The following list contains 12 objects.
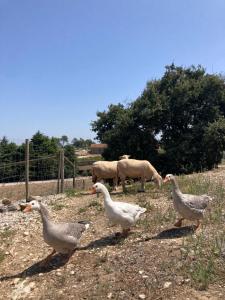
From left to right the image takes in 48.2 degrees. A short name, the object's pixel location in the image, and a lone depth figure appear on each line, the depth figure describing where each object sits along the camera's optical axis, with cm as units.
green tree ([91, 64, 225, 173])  1473
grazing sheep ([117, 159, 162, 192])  801
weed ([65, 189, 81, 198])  799
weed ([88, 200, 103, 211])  629
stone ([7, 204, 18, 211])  717
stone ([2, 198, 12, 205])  795
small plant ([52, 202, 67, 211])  674
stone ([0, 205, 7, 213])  716
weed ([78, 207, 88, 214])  624
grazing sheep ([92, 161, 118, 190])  856
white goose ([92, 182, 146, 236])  457
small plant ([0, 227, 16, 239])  546
